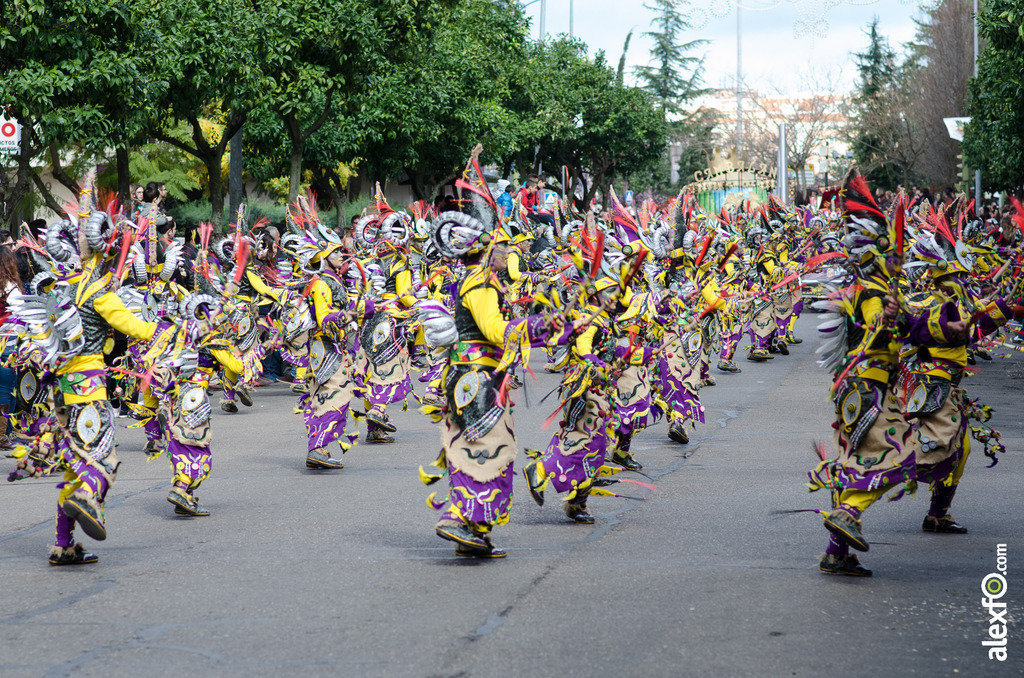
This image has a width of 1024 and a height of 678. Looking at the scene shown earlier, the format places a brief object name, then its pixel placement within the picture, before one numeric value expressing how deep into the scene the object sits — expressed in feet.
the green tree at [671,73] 214.48
